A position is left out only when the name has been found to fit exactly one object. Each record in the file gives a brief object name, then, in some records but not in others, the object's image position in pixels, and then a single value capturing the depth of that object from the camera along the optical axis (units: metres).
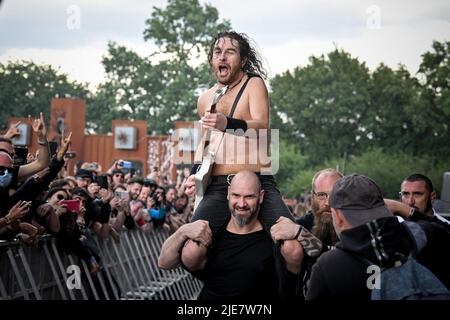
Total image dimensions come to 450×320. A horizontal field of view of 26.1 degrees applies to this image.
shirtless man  6.86
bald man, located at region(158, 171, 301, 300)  6.79
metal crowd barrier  8.85
